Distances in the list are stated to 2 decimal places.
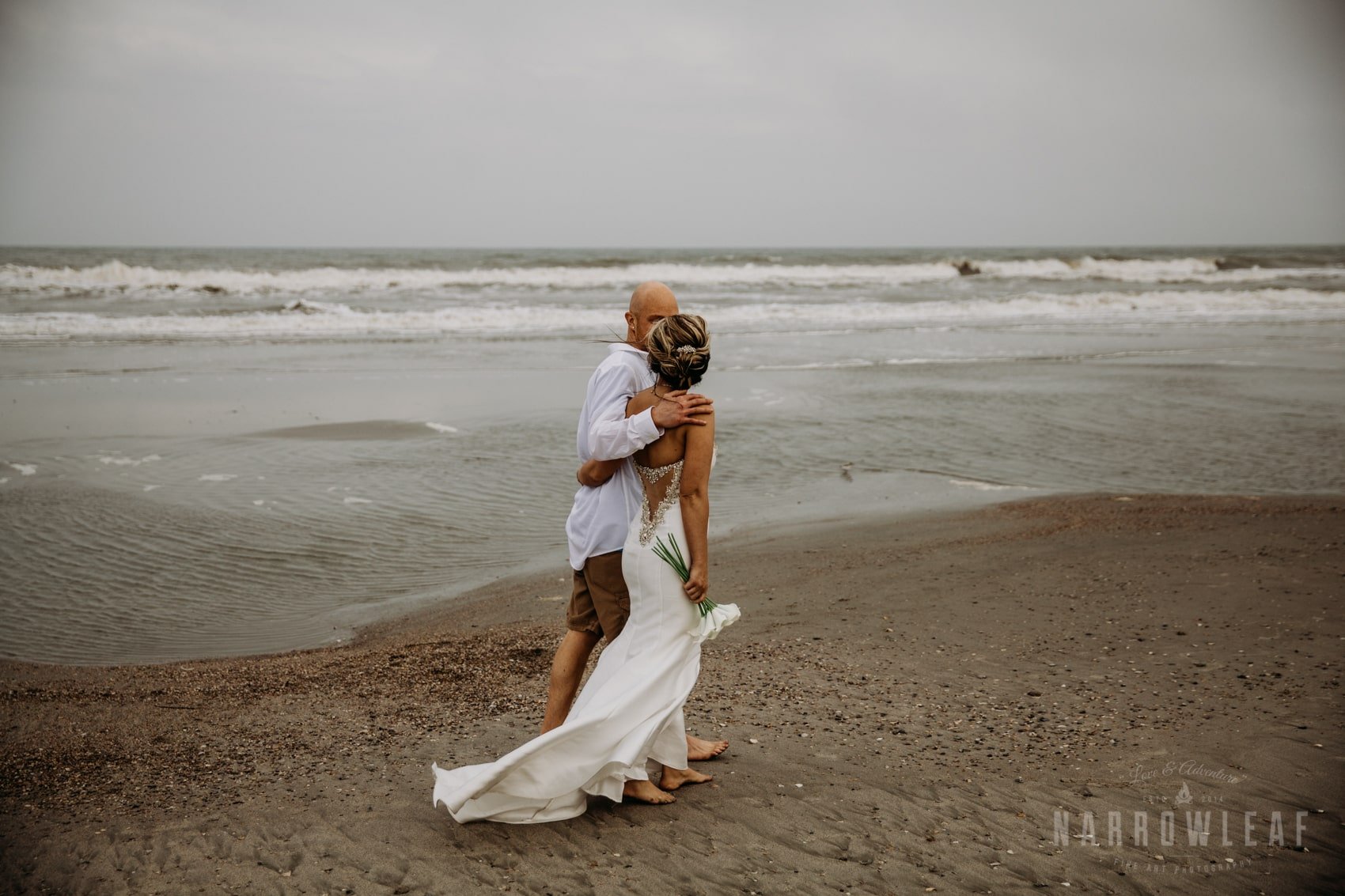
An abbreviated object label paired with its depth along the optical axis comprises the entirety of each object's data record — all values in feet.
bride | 11.05
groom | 11.36
